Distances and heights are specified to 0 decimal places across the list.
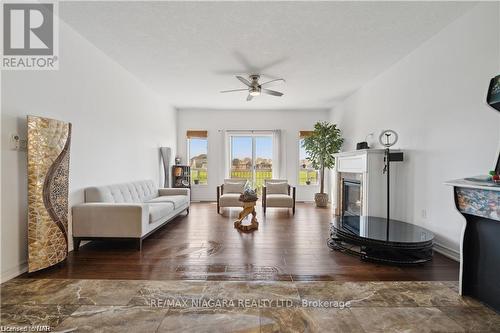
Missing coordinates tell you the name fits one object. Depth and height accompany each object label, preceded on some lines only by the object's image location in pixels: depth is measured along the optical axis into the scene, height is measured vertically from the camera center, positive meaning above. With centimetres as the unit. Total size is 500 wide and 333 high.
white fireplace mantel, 376 -34
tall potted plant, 609 +51
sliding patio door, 733 +30
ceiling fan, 423 +146
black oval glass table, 259 -90
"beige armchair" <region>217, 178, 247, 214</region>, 535 -69
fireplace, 442 -66
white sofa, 296 -70
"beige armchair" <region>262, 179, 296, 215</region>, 538 -73
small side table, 407 -85
